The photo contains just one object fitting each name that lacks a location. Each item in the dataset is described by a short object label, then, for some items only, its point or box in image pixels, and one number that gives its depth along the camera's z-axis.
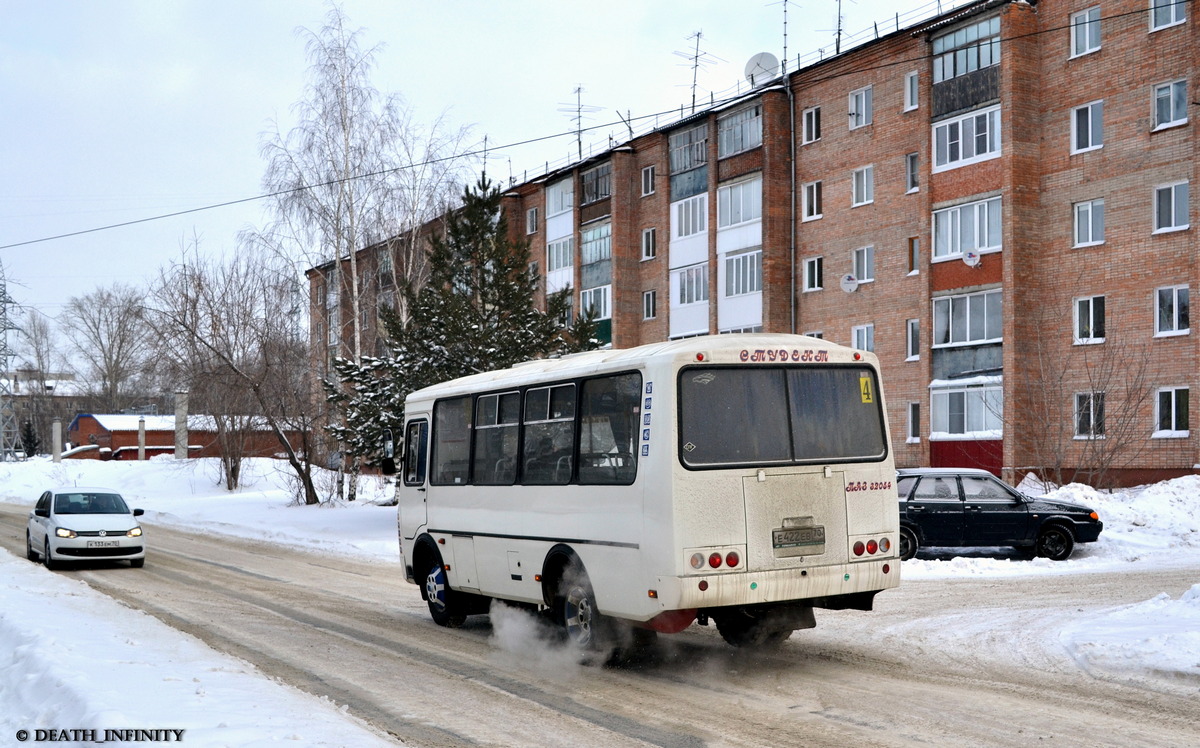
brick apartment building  31.28
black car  20.19
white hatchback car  20.88
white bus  9.34
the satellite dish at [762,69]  45.56
